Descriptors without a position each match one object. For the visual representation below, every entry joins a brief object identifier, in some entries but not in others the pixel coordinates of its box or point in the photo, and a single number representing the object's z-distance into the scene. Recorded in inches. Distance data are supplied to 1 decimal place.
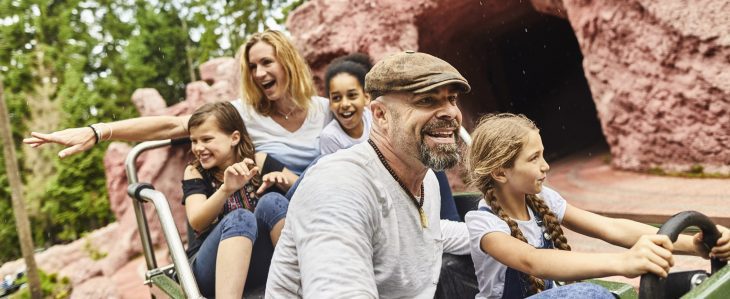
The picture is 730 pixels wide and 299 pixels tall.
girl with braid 45.1
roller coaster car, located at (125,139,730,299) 36.3
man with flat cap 35.5
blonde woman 87.0
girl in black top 60.1
